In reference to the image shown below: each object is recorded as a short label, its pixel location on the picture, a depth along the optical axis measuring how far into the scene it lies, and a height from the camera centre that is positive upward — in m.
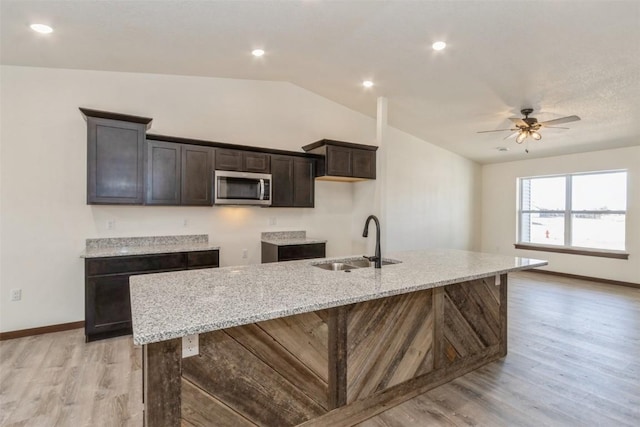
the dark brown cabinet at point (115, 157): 3.33 +0.55
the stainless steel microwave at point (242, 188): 4.08 +0.29
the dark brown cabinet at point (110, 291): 3.21 -0.82
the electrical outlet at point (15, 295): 3.37 -0.90
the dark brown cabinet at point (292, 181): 4.58 +0.42
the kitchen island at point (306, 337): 1.43 -0.73
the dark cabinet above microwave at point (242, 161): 4.14 +0.65
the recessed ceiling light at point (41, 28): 2.64 +1.49
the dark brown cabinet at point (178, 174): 3.72 +0.42
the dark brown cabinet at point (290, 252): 4.39 -0.58
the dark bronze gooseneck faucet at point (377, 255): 2.46 -0.34
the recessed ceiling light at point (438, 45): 3.11 +1.61
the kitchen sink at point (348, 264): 2.71 -0.45
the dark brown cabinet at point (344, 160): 4.66 +0.74
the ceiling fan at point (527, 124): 4.03 +1.11
